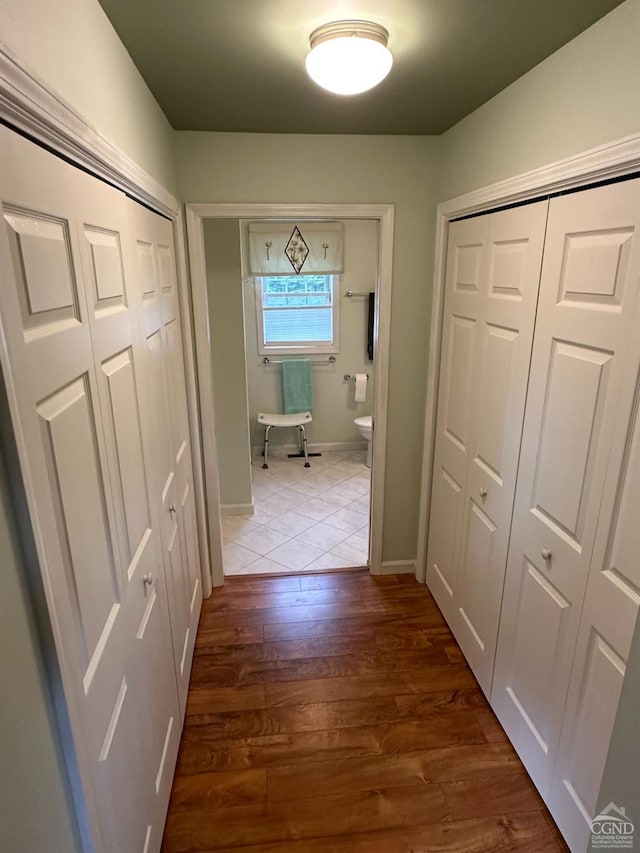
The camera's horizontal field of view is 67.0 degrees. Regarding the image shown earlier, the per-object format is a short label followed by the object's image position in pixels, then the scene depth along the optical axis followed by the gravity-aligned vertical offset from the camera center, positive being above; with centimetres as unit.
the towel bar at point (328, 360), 470 -76
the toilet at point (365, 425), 455 -133
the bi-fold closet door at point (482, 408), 171 -52
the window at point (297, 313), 452 -31
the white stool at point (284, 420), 450 -127
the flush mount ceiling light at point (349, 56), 129 +59
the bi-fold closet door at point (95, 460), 77 -37
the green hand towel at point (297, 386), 460 -98
